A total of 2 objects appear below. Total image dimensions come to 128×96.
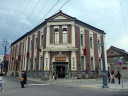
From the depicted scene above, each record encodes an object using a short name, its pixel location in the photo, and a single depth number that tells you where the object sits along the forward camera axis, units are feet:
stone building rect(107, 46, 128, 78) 97.81
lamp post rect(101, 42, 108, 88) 39.27
